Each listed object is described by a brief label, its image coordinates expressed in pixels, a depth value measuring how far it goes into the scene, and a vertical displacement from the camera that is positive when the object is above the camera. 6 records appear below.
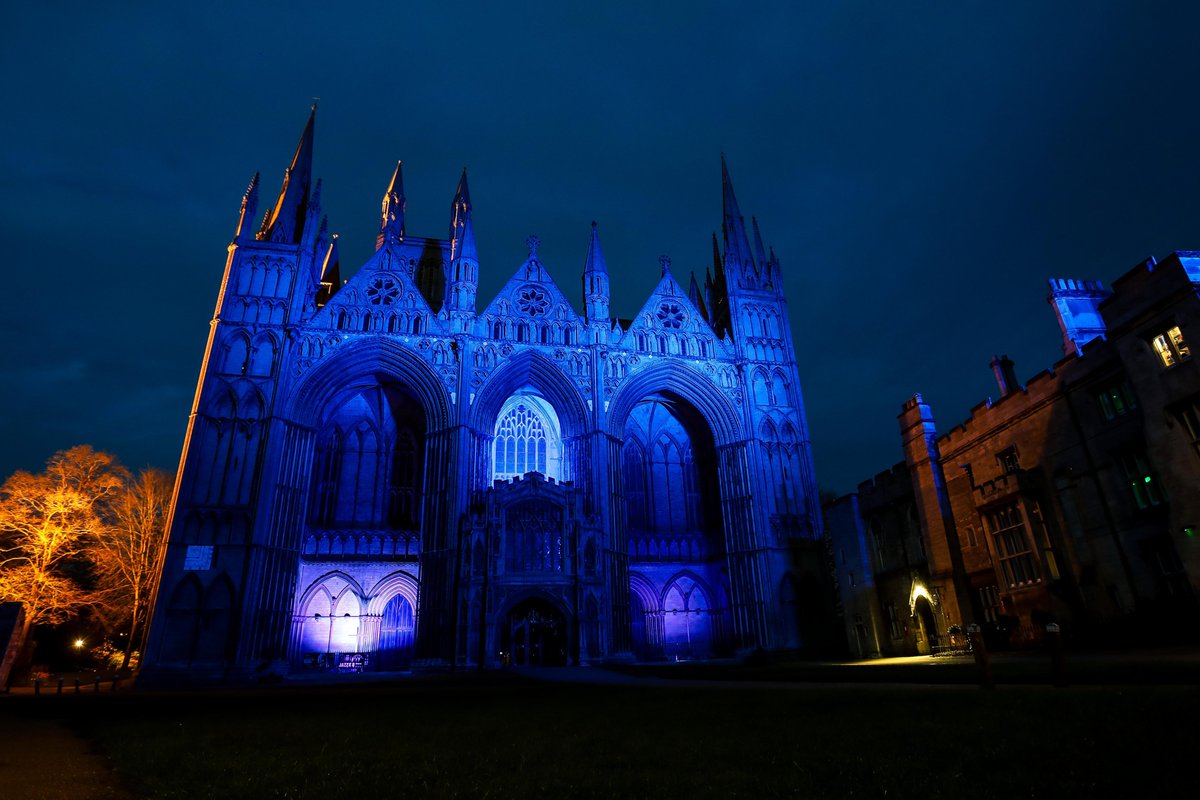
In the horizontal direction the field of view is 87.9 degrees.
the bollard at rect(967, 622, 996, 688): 7.73 -0.38
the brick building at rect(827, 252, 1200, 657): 15.08 +3.68
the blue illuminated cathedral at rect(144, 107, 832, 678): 26.98 +8.47
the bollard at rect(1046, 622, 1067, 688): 7.24 -0.32
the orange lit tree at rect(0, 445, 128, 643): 26.28 +5.93
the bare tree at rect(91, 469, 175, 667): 31.05 +5.62
